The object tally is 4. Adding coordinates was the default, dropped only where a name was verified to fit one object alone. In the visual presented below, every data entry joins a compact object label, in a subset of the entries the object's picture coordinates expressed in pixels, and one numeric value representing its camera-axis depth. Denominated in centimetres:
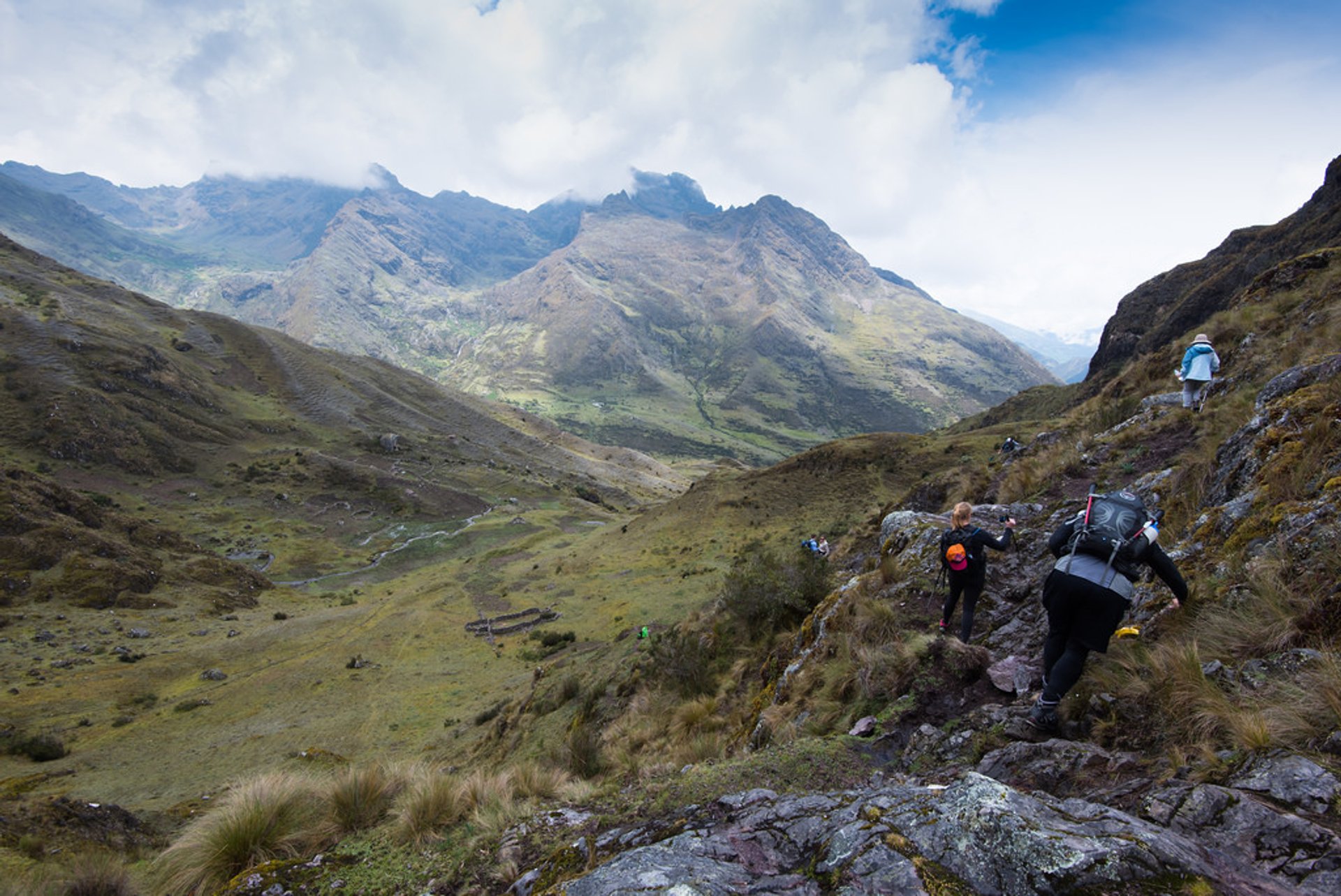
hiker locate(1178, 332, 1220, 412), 1241
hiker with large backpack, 518
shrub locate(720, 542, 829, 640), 1386
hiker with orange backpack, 791
